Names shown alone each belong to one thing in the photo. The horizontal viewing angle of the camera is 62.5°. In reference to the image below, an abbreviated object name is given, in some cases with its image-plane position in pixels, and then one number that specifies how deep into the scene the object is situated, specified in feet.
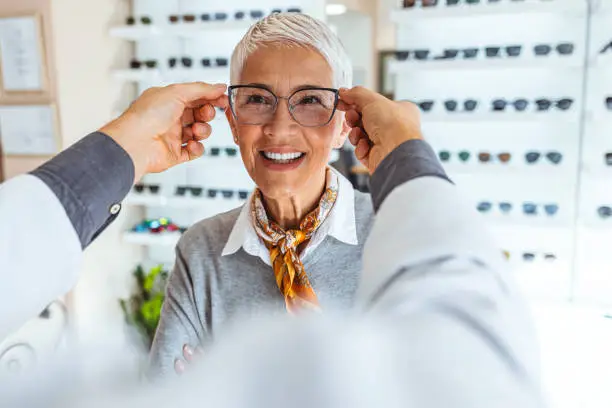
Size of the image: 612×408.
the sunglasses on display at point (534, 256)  10.27
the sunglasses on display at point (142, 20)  11.64
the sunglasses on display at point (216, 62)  11.16
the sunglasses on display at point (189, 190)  11.71
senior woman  3.67
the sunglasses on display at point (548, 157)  9.95
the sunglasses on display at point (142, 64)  11.76
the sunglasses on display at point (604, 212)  9.75
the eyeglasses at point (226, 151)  11.34
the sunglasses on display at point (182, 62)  11.42
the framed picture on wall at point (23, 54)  10.57
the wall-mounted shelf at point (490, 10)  9.21
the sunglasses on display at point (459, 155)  10.38
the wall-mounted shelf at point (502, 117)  9.57
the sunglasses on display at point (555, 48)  9.48
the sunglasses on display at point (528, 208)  10.00
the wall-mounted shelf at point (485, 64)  9.39
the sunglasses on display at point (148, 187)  12.03
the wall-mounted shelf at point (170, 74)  11.14
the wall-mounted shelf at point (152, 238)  11.80
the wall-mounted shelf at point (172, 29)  10.82
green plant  11.25
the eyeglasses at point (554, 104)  9.64
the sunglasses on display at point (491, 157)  10.18
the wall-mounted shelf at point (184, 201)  11.44
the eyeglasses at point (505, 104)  9.90
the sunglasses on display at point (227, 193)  11.44
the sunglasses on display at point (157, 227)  12.10
